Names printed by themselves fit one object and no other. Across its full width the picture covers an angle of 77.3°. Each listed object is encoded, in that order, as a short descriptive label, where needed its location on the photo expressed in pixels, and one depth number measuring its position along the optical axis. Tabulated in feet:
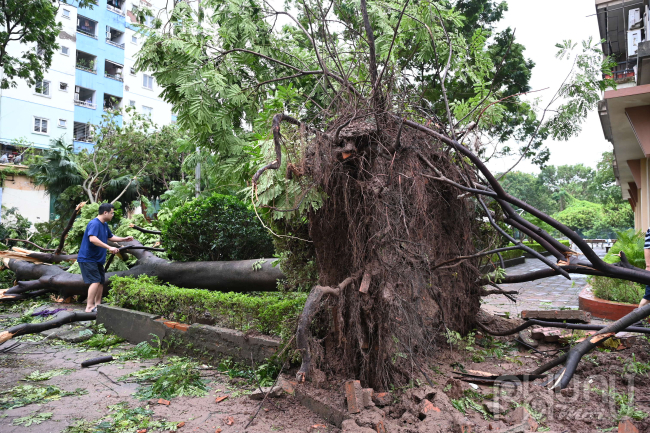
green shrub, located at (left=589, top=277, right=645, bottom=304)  22.81
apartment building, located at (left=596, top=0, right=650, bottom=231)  31.60
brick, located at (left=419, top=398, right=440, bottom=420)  9.72
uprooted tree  10.35
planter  22.11
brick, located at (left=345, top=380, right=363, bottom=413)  9.87
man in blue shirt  23.76
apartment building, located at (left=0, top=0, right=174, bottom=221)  89.92
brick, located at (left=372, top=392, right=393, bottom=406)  10.37
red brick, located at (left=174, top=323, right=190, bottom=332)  17.28
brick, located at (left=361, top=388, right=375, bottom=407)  10.04
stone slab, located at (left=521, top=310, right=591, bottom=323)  16.78
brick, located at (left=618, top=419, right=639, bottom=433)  8.56
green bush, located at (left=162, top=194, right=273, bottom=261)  22.62
